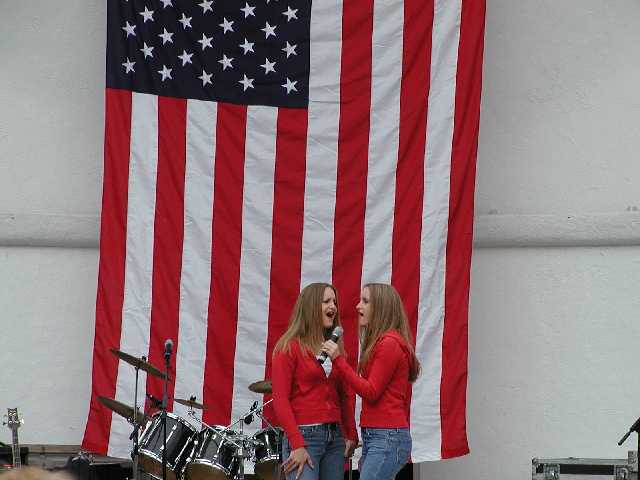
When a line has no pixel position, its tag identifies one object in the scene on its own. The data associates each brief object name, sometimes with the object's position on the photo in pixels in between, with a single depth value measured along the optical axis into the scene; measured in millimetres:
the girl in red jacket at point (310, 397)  11383
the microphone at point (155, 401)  15195
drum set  15039
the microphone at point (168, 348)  14141
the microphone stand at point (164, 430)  14581
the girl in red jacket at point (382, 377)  11328
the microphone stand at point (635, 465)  14684
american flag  16609
